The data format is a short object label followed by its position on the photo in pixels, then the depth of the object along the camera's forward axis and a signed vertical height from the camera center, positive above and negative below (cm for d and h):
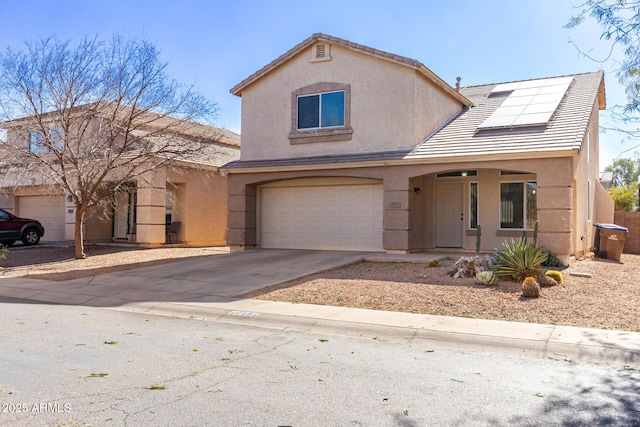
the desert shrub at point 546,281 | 1042 -112
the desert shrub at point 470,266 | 1148 -93
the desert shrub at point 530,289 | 955 -117
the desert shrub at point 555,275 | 1071 -103
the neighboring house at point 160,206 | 2078 +59
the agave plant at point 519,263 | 1078 -80
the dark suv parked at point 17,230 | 2153 -48
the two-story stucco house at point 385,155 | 1567 +205
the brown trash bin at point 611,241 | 1658 -51
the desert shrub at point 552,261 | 1295 -90
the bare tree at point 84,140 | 1591 +249
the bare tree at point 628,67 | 731 +220
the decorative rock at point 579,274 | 1176 -111
